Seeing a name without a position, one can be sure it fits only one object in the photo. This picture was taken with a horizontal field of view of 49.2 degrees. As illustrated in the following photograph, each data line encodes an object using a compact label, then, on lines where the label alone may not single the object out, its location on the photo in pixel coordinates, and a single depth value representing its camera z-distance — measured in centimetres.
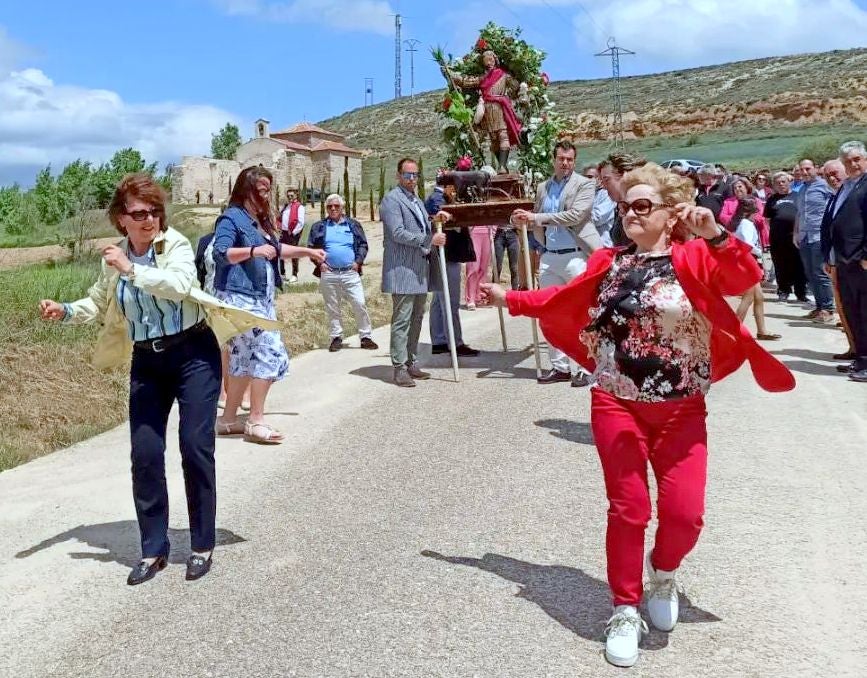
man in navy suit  909
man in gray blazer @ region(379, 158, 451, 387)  923
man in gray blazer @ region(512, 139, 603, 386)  863
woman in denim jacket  680
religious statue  1209
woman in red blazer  364
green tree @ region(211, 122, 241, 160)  11012
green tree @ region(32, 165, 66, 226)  5075
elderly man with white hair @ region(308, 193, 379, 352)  1167
